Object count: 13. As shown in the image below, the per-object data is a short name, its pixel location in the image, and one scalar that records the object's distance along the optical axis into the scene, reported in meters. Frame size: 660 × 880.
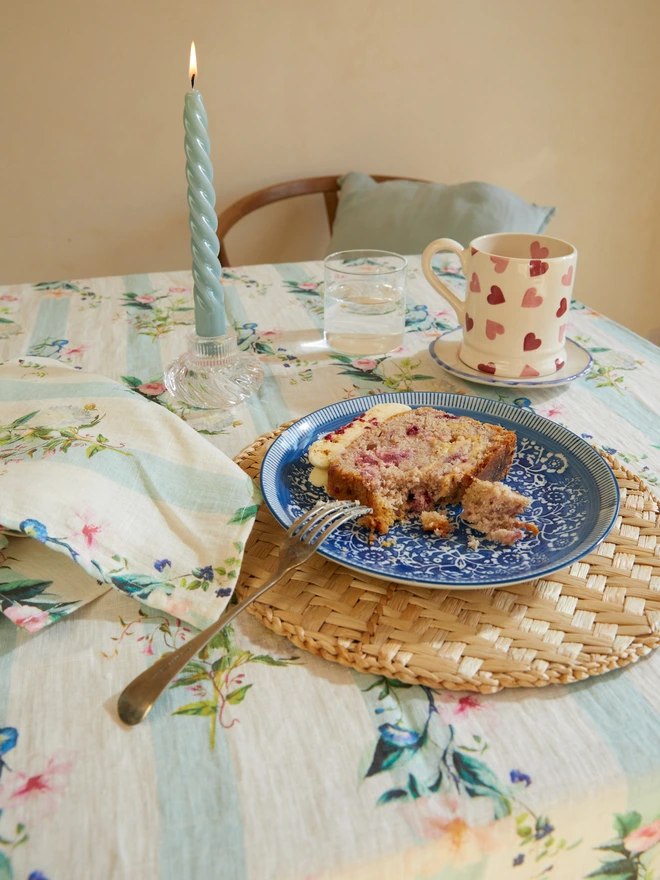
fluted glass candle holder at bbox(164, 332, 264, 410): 0.94
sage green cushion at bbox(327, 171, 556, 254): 1.98
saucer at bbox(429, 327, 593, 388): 0.96
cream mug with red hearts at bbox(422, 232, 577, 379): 0.92
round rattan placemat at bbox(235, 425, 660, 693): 0.53
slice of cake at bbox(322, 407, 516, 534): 0.70
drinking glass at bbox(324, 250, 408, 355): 1.06
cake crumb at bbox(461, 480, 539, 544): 0.67
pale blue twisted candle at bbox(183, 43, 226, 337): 0.83
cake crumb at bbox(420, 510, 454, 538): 0.67
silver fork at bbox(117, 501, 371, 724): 0.50
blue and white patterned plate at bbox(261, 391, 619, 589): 0.61
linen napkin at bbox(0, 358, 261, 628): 0.59
